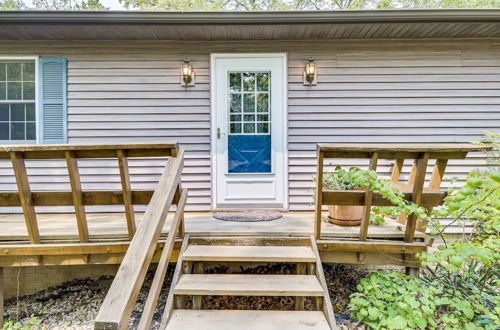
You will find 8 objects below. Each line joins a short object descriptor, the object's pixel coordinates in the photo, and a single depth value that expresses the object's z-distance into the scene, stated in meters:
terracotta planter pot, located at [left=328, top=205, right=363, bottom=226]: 2.80
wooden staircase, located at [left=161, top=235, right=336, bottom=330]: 1.88
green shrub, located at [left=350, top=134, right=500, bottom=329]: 1.74
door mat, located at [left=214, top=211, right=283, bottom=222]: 3.18
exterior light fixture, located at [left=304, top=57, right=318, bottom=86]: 3.73
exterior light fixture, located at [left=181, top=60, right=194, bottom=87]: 3.73
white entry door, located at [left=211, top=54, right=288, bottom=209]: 3.81
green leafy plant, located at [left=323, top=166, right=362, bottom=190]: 2.91
